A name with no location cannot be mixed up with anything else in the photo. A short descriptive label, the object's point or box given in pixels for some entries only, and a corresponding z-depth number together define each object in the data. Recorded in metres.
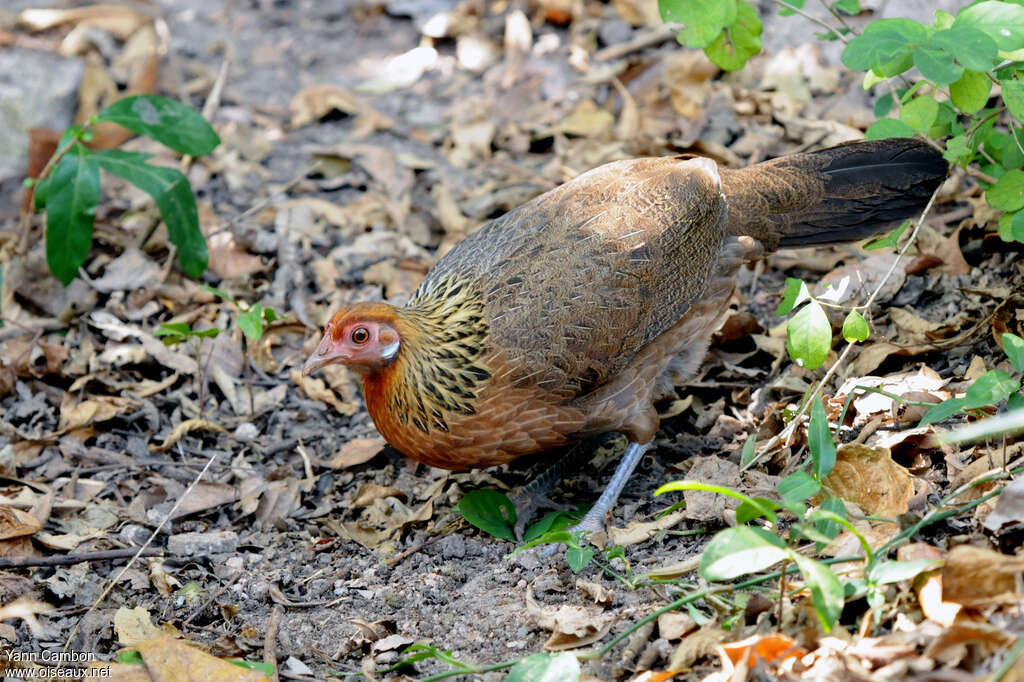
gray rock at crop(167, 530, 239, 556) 8.53
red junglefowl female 8.55
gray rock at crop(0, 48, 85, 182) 13.68
